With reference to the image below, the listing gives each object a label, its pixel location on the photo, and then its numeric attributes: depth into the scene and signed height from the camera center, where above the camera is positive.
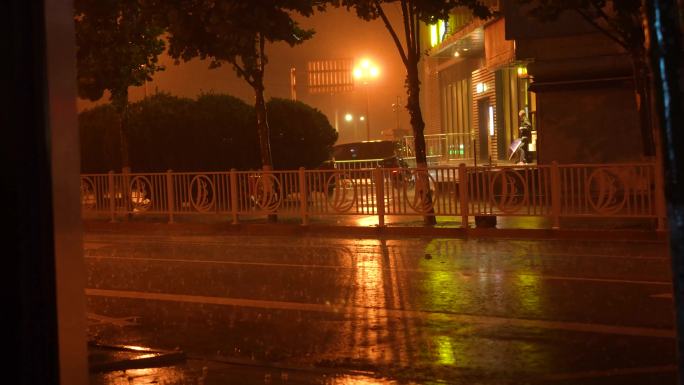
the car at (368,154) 31.42 +1.37
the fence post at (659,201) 15.14 -0.37
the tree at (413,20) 19.05 +3.59
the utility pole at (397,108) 44.41 +4.65
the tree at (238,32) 19.31 +3.66
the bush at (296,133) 27.39 +1.83
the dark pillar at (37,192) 3.65 +0.05
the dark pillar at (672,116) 3.56 +0.24
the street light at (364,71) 42.50 +5.60
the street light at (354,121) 77.97 +6.35
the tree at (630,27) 16.66 +2.86
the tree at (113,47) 21.97 +3.88
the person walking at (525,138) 28.95 +1.47
